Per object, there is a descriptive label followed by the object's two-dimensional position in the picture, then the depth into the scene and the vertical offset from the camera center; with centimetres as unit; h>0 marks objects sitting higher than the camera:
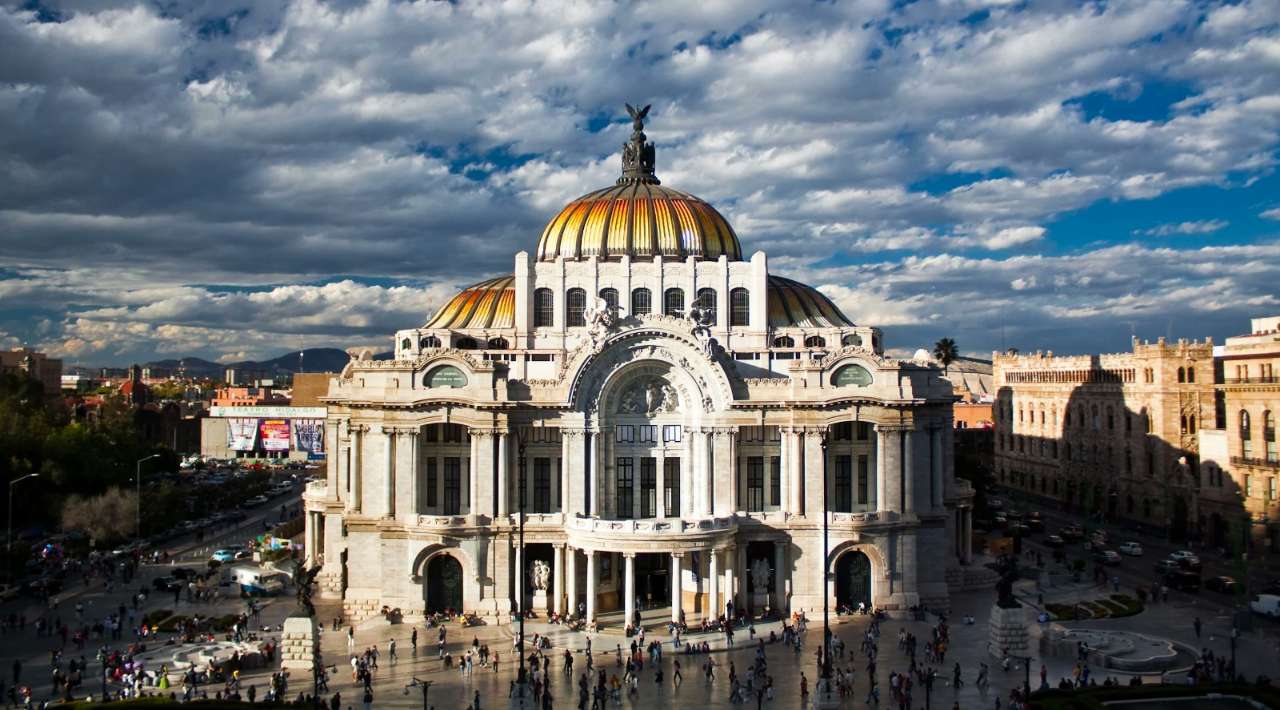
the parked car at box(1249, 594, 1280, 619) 6341 -1126
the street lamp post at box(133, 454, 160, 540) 9093 -817
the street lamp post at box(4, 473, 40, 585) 7388 -947
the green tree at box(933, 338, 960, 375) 11893 +620
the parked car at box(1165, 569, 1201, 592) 7131 -1104
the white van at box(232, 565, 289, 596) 7281 -1070
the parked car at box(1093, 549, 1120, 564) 8038 -1069
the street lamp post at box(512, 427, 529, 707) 4528 -954
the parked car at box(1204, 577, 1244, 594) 7056 -1117
